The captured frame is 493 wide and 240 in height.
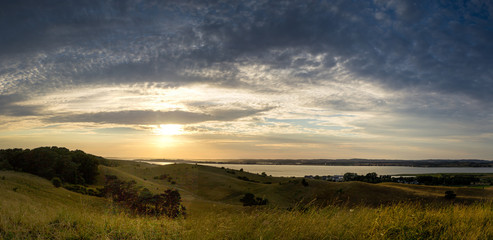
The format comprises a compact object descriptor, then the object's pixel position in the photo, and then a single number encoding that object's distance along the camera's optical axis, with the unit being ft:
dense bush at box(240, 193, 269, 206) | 145.89
